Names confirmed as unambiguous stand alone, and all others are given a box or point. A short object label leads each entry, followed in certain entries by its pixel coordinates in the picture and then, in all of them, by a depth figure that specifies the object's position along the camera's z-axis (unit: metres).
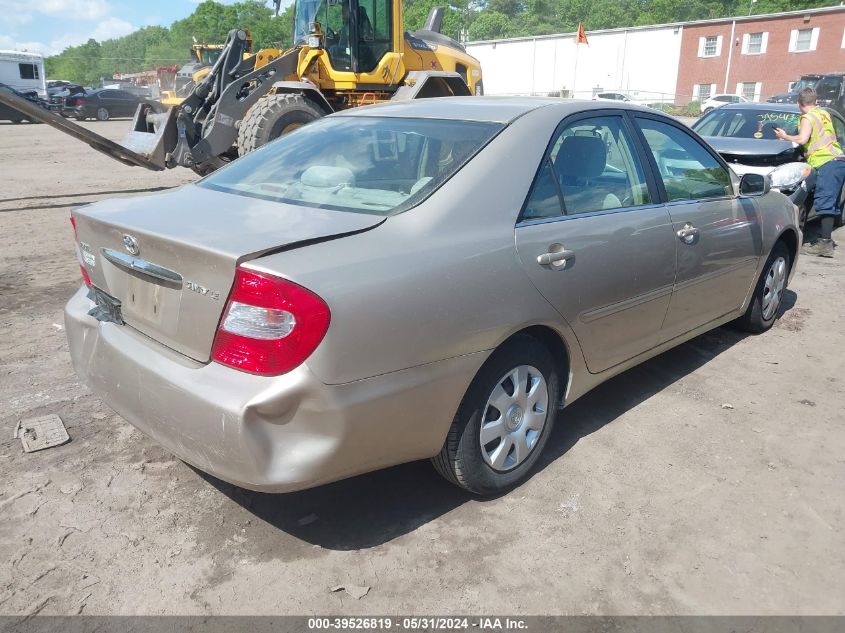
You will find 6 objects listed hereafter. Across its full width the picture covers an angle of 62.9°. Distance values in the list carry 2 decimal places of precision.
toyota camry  2.30
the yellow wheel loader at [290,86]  9.98
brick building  43.09
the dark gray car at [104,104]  34.34
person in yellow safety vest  7.66
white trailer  36.34
